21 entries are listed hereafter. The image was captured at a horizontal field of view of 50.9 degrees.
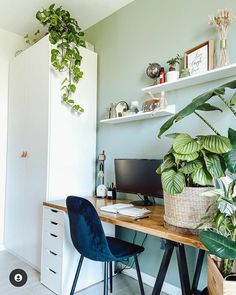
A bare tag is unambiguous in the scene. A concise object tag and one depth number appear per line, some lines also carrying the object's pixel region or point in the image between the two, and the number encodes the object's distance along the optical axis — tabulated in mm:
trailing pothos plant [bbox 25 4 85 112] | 2426
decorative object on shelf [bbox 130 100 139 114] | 2348
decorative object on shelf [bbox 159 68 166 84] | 2115
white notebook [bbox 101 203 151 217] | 1749
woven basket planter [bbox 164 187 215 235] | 1296
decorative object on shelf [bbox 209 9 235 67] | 1714
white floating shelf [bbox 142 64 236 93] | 1704
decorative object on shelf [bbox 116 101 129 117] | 2488
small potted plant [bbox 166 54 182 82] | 1998
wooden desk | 1284
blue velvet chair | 1662
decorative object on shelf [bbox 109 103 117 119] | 2554
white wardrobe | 2500
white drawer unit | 2082
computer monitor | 2055
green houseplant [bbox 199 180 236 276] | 1005
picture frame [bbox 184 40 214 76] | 1844
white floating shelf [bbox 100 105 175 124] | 2100
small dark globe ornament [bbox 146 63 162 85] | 2167
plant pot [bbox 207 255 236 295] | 978
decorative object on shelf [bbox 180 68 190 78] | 1933
